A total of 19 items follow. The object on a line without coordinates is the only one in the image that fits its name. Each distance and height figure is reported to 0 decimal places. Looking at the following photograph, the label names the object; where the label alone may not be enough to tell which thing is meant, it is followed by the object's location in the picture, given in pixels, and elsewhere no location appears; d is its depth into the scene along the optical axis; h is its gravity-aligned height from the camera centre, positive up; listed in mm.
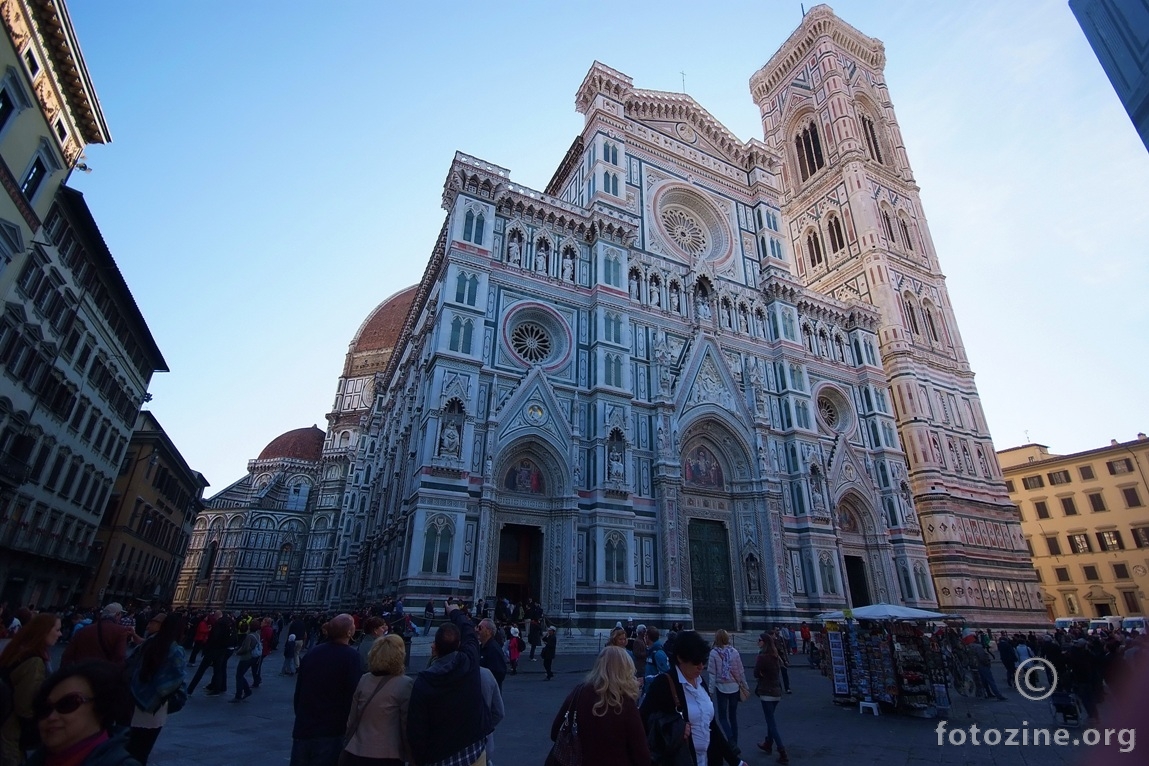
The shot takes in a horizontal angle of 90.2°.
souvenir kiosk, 10422 -592
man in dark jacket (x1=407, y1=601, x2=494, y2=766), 3561 -519
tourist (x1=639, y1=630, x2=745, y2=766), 3914 -484
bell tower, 31922 +23169
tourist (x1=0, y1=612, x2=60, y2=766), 3637 -284
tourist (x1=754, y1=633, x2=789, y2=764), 7414 -642
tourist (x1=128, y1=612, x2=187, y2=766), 4598 -468
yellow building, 36938 +7129
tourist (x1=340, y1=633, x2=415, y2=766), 3637 -535
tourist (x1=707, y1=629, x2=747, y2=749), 6832 -556
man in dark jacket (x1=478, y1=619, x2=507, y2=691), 6923 -350
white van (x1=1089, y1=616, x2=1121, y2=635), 31405 +970
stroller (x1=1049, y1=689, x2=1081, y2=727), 9555 -1042
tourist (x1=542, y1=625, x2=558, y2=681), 13797 -512
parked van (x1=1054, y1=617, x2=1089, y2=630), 33169 +944
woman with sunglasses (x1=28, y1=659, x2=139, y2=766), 2262 -374
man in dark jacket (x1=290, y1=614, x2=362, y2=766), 4066 -528
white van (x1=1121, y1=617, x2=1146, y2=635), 27553 +810
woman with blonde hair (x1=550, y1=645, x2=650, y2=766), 2998 -438
